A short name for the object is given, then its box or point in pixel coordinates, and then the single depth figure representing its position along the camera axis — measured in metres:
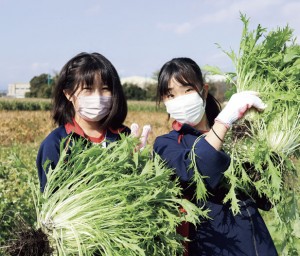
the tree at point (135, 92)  58.62
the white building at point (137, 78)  72.65
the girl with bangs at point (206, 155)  2.30
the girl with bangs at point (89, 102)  2.80
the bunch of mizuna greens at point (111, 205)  2.09
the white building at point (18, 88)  107.52
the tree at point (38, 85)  62.92
